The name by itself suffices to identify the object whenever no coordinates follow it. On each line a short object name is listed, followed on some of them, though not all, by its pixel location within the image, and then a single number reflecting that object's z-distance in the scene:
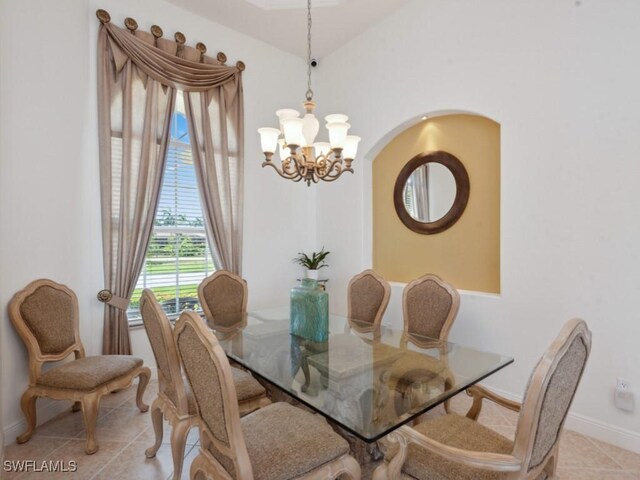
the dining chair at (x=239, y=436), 1.21
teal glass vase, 2.24
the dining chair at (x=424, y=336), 1.59
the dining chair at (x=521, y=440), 1.11
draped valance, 3.05
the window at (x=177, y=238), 3.50
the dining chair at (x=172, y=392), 1.73
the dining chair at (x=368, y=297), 3.00
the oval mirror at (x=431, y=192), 3.28
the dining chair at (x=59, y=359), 2.19
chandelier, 2.21
